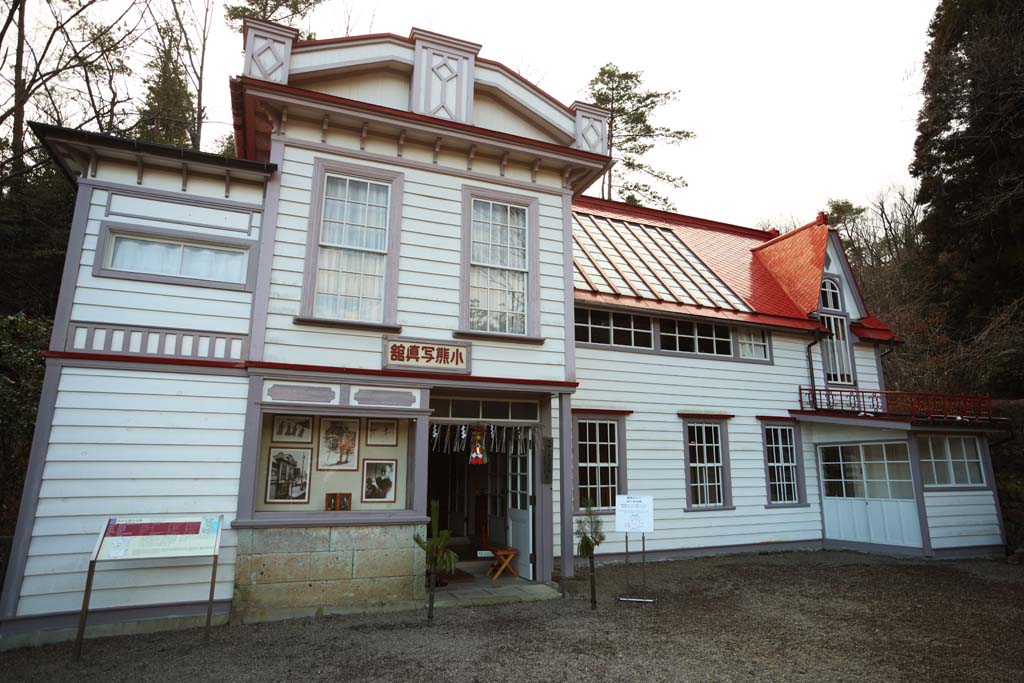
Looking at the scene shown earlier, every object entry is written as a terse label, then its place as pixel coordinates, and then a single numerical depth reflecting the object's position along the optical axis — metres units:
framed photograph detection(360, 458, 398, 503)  8.51
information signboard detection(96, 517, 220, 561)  6.29
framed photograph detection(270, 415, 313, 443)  8.19
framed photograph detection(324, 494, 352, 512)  8.19
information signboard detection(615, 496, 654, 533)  8.63
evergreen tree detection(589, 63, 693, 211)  24.17
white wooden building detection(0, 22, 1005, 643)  7.11
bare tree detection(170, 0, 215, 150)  18.00
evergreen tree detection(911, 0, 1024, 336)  14.54
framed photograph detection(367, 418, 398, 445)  8.71
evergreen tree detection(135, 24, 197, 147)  17.03
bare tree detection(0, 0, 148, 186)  13.93
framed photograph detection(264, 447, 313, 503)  8.02
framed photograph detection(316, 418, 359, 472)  8.38
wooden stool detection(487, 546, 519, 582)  9.59
